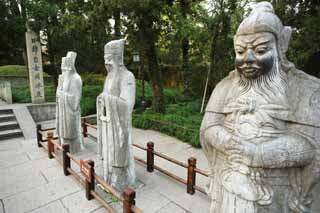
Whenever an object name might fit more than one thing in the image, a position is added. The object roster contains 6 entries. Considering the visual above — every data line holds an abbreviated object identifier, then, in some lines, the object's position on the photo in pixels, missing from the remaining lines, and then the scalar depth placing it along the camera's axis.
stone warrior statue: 1.42
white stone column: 9.24
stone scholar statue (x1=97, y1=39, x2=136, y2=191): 3.49
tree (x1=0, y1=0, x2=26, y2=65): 9.27
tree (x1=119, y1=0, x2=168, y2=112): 6.81
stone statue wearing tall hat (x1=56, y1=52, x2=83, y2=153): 5.30
